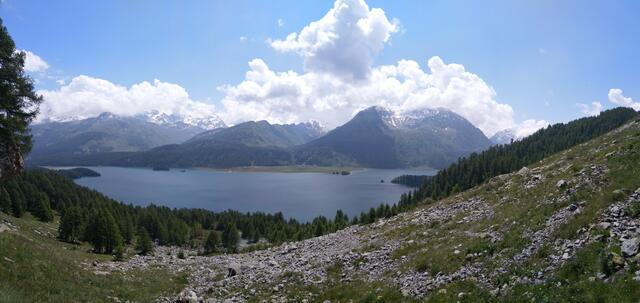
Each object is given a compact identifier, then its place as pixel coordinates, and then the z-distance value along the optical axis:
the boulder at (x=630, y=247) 12.93
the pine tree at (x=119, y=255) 49.09
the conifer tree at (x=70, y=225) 64.12
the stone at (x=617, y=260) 12.66
